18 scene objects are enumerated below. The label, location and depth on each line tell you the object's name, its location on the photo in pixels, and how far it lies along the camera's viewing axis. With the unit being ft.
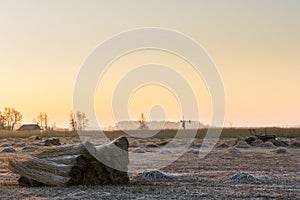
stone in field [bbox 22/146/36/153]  106.24
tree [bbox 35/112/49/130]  490.20
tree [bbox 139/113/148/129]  313.63
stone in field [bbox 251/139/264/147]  131.12
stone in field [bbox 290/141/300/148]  124.77
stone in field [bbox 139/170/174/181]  50.04
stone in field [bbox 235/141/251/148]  125.70
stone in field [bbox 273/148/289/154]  98.37
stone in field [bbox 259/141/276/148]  126.86
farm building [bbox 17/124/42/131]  451.12
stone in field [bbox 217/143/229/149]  123.44
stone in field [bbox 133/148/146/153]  105.08
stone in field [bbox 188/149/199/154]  100.07
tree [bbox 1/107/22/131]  463.42
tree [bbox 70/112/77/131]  380.17
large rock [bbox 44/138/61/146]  125.33
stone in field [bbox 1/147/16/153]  109.13
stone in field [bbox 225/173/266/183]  47.21
